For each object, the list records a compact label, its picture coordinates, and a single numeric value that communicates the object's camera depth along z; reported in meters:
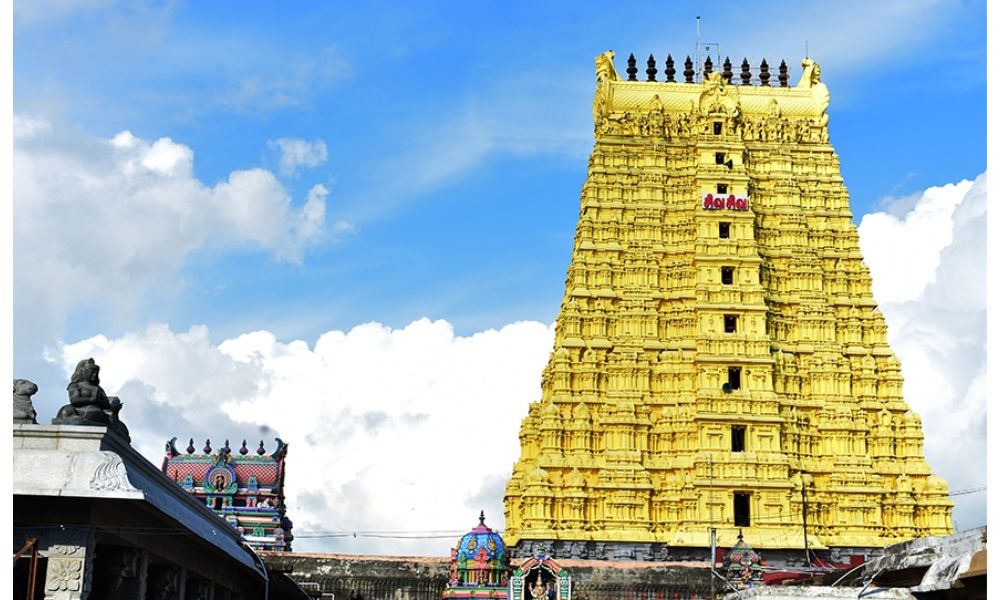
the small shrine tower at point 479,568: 47.50
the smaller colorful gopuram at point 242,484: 65.19
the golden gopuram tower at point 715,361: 61.06
